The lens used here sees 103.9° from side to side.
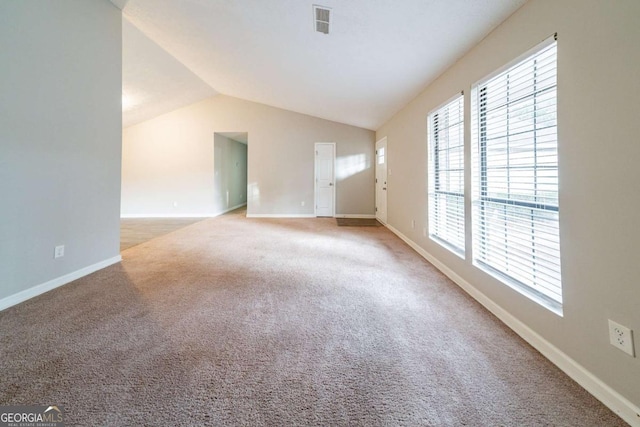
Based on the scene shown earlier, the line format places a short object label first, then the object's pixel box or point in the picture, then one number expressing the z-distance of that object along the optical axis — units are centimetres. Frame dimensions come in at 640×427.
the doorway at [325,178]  666
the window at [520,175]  144
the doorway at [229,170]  689
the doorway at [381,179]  559
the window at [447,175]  248
